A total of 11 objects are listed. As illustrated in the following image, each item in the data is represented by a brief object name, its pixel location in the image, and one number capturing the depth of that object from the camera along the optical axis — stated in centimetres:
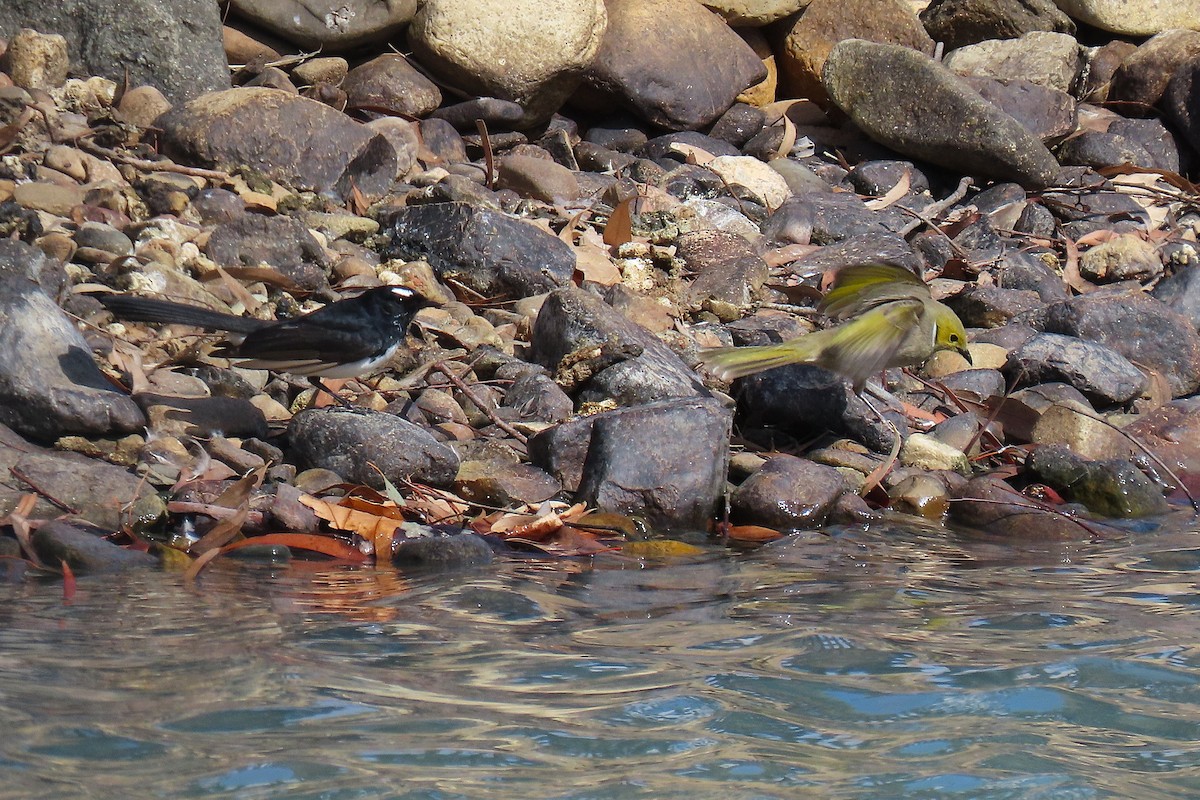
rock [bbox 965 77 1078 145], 2487
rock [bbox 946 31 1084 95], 2633
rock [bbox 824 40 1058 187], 2280
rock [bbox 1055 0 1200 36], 2758
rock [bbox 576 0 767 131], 2372
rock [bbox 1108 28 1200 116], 2611
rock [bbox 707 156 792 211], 2223
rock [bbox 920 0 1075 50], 2737
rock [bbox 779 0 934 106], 2611
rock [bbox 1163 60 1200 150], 2550
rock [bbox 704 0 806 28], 2561
